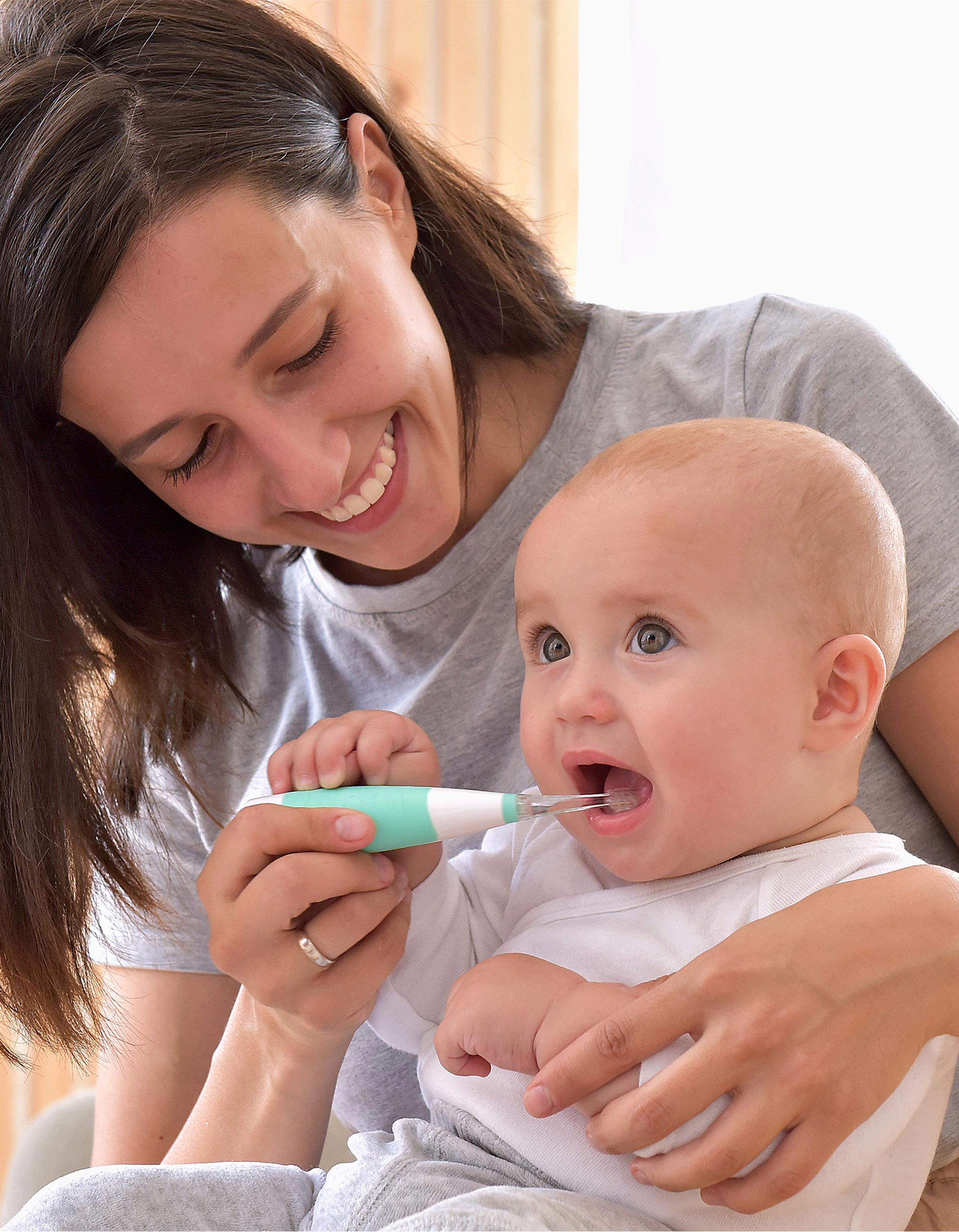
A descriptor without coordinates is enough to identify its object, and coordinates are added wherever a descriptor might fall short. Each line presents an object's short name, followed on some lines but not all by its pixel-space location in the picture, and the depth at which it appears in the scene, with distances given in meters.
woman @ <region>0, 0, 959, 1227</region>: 0.84
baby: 0.86
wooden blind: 2.47
